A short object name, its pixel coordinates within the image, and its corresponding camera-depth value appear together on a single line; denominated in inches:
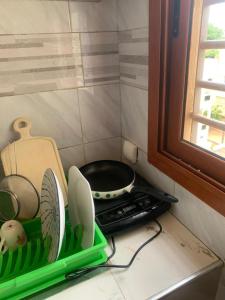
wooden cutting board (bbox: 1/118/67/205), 37.0
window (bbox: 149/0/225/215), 26.9
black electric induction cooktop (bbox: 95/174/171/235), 32.3
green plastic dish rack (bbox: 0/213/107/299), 24.7
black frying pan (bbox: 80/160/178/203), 34.6
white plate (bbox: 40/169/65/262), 23.9
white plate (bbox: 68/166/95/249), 26.6
